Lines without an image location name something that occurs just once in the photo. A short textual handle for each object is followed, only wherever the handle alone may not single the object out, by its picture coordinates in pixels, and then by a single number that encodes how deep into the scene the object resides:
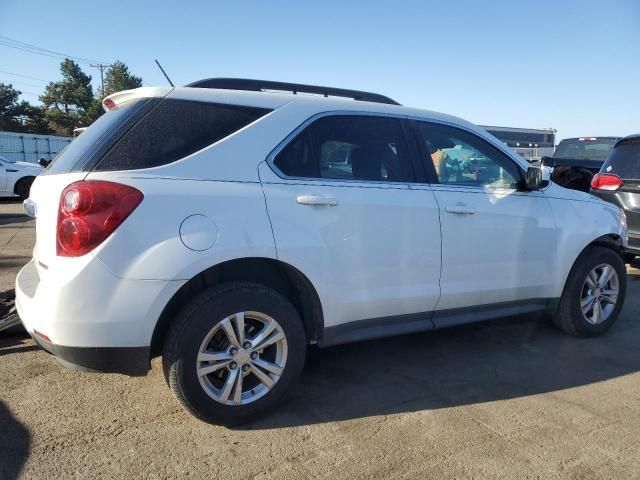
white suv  2.53
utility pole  69.88
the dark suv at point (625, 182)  6.14
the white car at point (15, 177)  14.63
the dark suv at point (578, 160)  10.70
